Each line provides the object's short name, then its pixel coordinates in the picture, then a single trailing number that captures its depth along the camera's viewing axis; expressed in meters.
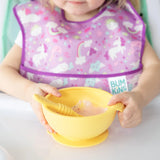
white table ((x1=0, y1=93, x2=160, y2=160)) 0.50
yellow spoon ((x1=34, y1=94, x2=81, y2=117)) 0.50
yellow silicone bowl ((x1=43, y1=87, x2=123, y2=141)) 0.48
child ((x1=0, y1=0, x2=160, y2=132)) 0.66
